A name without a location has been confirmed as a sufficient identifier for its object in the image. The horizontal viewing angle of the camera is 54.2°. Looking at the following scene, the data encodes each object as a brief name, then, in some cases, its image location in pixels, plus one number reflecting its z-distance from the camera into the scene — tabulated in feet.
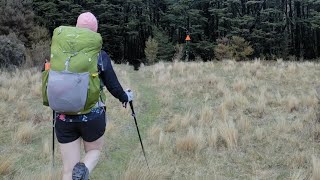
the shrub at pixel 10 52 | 43.06
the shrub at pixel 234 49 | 84.13
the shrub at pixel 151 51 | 89.91
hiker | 8.40
